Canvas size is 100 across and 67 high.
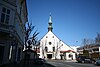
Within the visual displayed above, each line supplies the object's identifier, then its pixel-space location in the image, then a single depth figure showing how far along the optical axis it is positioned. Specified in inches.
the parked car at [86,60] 792.3
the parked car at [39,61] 585.1
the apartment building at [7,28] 322.1
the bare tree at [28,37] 304.4
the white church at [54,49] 1280.8
